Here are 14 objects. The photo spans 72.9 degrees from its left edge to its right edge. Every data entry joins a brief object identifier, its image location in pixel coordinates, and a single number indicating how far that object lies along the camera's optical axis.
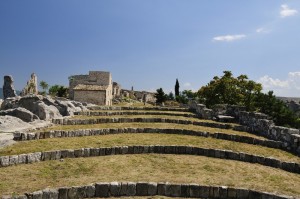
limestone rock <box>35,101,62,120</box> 16.21
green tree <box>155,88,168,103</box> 45.43
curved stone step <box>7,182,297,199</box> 7.24
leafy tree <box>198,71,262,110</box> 34.85
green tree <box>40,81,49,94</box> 61.88
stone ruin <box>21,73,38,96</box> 36.10
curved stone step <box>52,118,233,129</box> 15.82
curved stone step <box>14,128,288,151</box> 11.76
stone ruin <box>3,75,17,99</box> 31.68
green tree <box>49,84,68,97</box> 50.52
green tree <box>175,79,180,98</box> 68.91
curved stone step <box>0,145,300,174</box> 8.96
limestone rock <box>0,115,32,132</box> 12.38
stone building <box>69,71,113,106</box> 39.07
